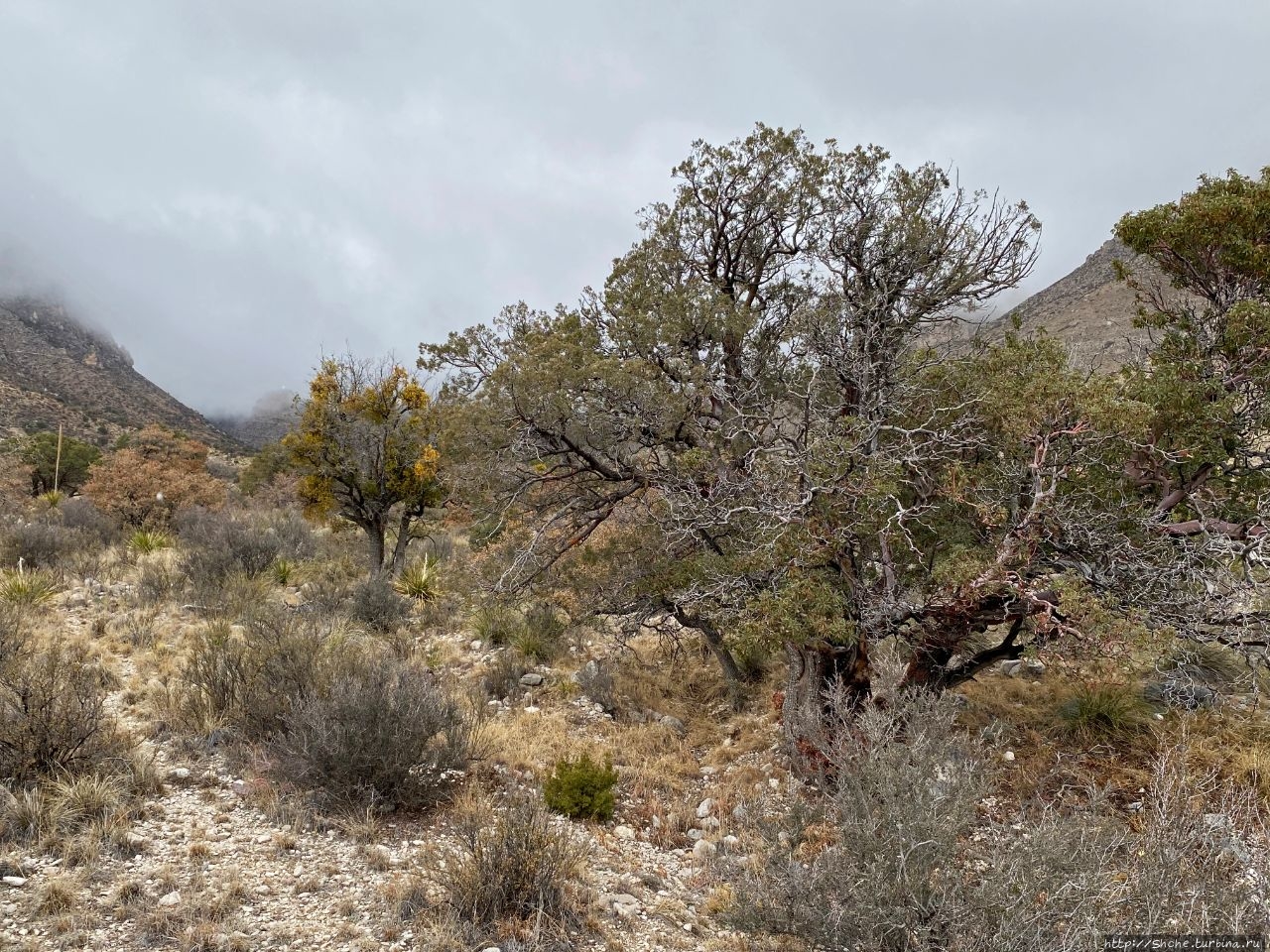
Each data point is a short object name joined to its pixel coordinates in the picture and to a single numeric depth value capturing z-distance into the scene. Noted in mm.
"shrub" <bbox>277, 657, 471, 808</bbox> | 5145
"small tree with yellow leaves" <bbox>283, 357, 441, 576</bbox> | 14039
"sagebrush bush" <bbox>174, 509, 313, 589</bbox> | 12781
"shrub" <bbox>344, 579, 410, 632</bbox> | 11383
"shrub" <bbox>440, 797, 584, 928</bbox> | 3875
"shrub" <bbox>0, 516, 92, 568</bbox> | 13047
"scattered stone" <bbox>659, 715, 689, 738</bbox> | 8039
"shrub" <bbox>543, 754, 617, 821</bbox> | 5547
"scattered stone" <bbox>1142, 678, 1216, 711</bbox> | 7016
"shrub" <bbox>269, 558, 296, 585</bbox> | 13469
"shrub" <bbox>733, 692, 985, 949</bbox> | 3137
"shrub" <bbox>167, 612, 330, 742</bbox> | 6176
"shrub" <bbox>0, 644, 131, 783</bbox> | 4895
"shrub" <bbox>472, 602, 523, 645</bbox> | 10719
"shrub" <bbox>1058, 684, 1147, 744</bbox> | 6902
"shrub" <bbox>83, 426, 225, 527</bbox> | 16969
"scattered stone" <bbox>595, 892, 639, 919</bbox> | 4180
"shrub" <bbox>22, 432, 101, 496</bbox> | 25609
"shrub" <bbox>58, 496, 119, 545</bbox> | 15789
